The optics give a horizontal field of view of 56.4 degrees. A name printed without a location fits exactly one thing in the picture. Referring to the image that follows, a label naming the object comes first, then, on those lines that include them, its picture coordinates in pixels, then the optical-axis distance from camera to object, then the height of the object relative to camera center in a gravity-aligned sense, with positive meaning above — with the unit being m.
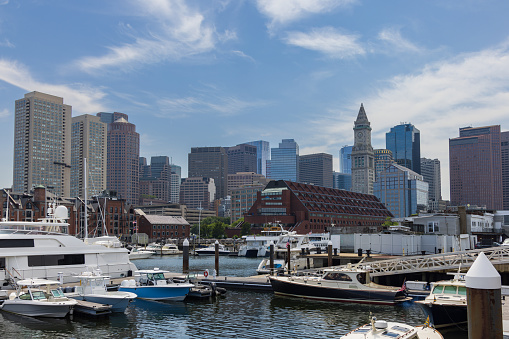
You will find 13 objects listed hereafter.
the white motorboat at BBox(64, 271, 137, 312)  32.59 -5.72
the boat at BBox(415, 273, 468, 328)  25.42 -5.22
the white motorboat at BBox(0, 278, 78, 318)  30.62 -5.77
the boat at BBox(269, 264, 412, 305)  35.56 -5.90
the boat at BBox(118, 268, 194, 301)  37.37 -5.92
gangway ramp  38.34 -4.31
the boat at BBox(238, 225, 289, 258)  105.19 -7.19
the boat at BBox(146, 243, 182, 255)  118.56 -9.21
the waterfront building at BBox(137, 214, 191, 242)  159.25 -5.05
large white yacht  37.69 -3.77
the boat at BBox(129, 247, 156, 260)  100.94 -9.00
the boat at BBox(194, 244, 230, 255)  113.64 -9.23
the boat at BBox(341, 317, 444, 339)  17.94 -4.62
